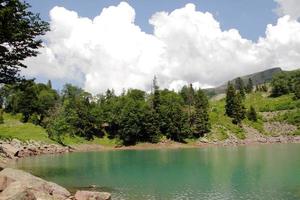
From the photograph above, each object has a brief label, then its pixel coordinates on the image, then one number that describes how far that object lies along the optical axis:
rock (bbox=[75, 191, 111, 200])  45.81
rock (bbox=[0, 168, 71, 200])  44.44
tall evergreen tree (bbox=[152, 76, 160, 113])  179.07
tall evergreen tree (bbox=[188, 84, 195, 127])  183.62
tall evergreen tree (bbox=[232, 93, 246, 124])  195.00
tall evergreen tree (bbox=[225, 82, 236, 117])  195.25
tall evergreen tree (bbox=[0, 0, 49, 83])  50.72
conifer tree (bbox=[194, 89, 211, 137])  180.88
